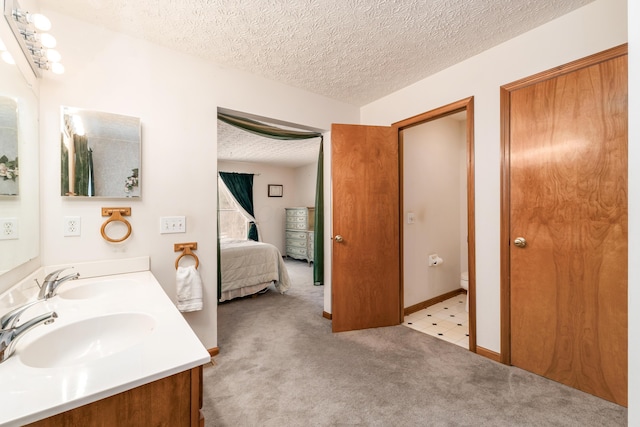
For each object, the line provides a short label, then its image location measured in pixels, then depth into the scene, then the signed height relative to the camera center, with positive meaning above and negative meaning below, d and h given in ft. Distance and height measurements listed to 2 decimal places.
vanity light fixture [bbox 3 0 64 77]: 3.87 +2.79
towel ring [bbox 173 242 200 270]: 6.71 -0.86
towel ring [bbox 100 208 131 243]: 5.75 -0.08
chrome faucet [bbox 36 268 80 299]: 4.01 -1.06
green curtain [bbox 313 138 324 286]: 10.50 -0.94
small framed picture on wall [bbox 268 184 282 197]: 22.52 +1.91
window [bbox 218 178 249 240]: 19.58 -0.34
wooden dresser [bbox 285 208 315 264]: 20.70 -1.58
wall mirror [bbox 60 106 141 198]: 5.43 +1.26
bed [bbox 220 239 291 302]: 11.86 -2.57
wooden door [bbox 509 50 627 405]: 5.19 -0.35
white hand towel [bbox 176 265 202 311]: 6.59 -1.82
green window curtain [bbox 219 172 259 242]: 19.83 +1.74
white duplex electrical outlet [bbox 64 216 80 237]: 5.46 -0.22
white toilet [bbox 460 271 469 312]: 10.68 -2.67
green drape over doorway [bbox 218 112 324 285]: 10.08 +0.50
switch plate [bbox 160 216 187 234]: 6.52 -0.25
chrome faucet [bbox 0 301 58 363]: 2.37 -1.04
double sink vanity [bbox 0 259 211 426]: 1.94 -1.28
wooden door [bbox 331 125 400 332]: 8.65 -0.39
